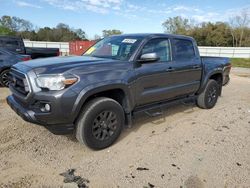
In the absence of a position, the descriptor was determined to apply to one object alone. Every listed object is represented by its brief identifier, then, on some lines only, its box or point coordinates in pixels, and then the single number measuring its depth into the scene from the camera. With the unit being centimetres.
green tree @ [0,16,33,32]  4999
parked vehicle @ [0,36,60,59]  784
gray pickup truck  252
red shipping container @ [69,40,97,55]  1703
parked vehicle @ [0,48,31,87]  610
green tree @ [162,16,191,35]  4962
